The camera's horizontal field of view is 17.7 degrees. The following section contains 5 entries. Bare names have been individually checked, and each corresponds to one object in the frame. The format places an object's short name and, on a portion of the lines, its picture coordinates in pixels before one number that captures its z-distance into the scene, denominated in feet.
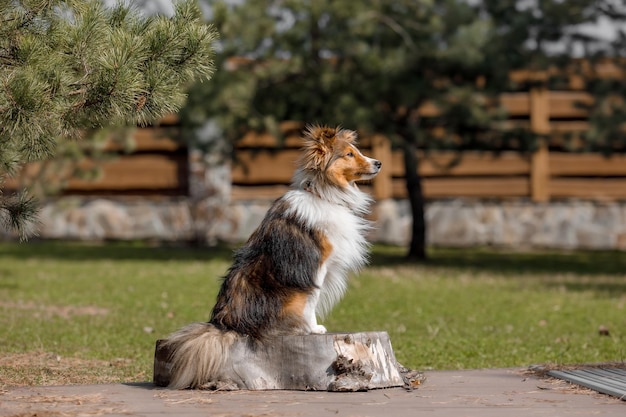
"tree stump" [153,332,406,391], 39.03
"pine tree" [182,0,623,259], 99.57
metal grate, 37.69
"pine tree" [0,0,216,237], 38.63
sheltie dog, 39.58
